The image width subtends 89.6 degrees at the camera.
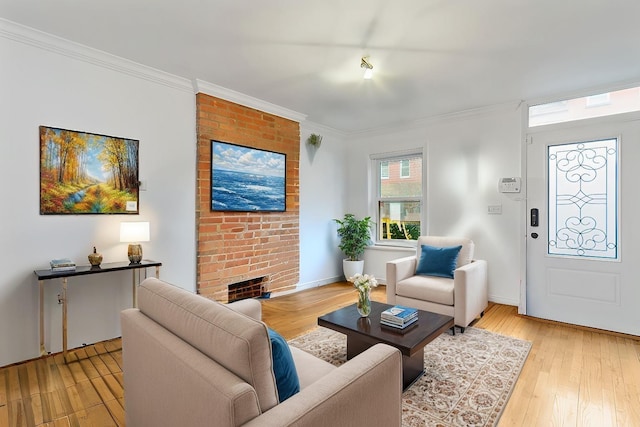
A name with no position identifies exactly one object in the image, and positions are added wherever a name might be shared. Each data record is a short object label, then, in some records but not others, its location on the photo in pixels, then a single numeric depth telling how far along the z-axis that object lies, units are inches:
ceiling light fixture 111.3
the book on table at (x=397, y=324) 87.9
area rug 74.1
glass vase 94.6
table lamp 107.7
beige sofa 36.5
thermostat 146.9
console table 92.0
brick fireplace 137.2
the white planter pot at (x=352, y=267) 196.9
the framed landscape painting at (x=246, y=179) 142.0
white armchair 119.7
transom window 125.0
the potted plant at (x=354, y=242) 196.4
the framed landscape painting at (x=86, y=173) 99.8
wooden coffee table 80.5
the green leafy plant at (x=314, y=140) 187.8
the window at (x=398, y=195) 192.5
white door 121.6
